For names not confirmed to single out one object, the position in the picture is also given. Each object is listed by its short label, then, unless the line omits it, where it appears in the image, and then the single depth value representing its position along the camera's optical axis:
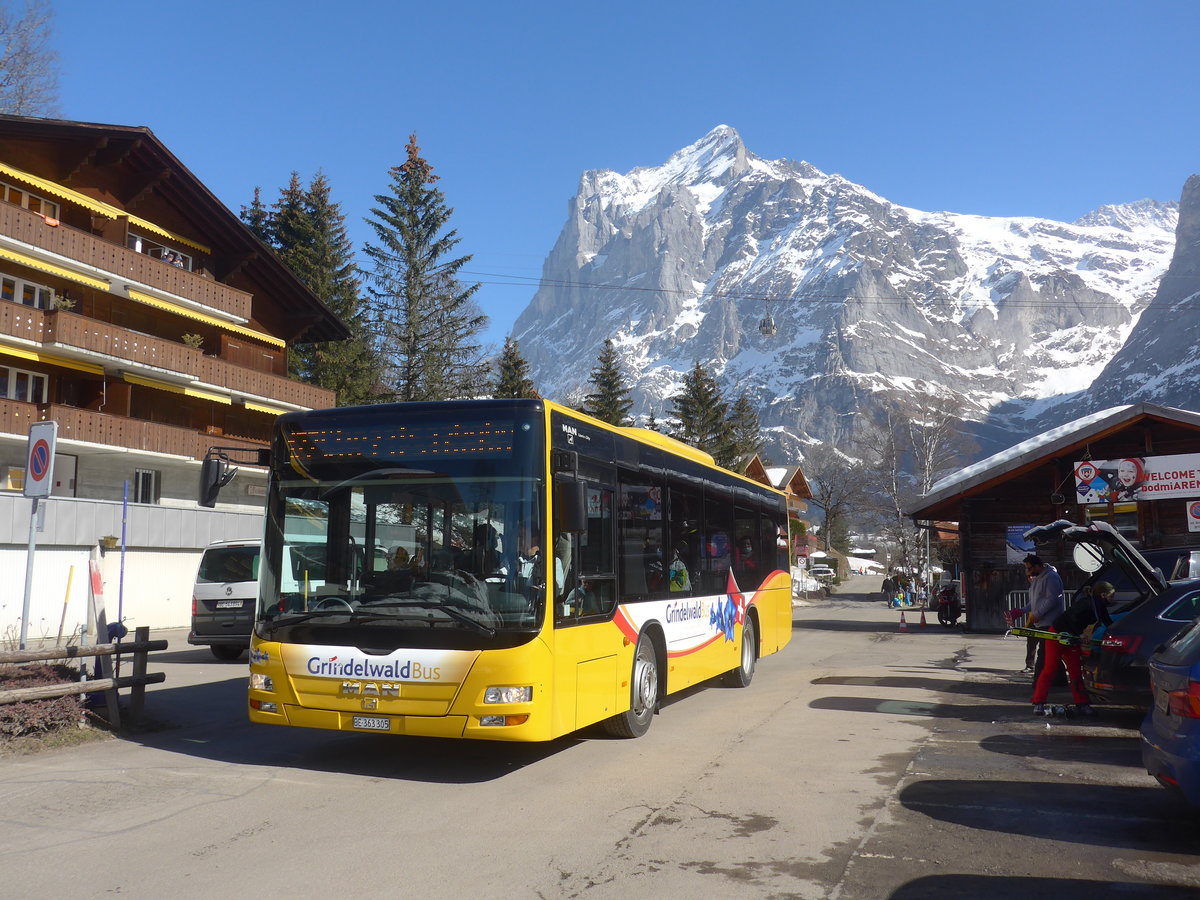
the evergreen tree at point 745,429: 71.81
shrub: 8.32
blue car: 5.31
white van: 16.48
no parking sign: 9.58
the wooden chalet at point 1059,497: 25.98
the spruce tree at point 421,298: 45.50
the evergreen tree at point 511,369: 52.88
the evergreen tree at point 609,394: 57.62
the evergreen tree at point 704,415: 65.06
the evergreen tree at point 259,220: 51.88
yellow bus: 7.15
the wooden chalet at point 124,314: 29.33
